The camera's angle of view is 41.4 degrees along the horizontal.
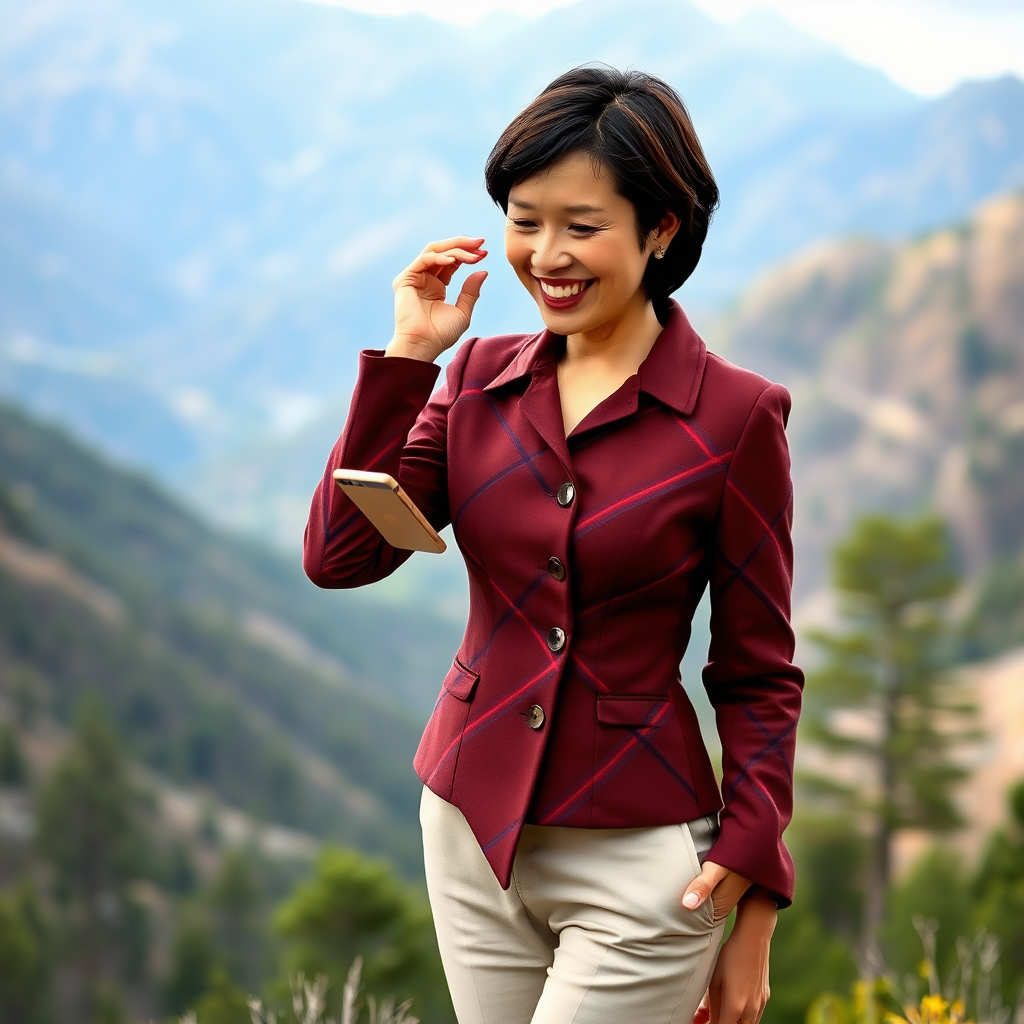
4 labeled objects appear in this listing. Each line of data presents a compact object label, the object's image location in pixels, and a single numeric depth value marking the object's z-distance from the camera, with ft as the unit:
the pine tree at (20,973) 87.30
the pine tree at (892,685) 80.74
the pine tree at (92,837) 112.88
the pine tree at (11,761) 122.01
